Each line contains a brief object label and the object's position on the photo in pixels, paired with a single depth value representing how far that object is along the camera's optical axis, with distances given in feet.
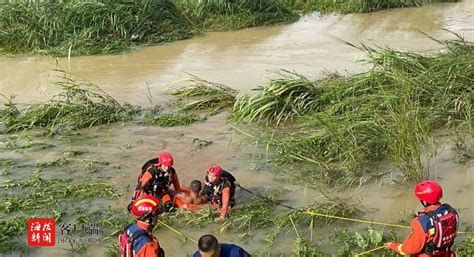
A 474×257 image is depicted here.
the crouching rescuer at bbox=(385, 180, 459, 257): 15.60
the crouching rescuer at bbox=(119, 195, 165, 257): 14.52
